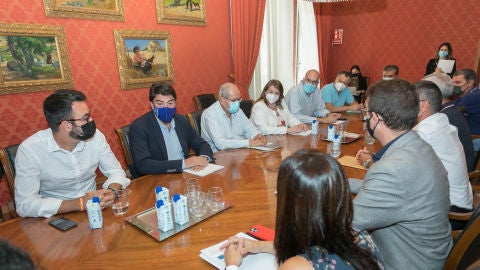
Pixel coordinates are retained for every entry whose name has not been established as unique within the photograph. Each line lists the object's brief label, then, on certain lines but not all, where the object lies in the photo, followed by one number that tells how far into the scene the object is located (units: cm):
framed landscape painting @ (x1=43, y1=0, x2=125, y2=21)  327
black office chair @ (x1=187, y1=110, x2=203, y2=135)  312
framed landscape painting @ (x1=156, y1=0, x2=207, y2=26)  422
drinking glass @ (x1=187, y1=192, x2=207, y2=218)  155
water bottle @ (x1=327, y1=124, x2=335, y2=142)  278
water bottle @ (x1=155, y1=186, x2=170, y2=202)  156
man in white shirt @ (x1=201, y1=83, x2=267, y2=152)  283
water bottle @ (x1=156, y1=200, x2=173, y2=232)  138
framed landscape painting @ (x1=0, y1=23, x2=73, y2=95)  304
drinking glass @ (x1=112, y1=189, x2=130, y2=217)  159
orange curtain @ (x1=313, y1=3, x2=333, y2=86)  665
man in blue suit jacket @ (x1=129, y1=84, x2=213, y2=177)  221
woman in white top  354
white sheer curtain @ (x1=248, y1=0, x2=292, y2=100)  566
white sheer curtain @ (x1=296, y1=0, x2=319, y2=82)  646
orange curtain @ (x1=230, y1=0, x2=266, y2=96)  509
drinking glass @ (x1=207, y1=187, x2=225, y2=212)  155
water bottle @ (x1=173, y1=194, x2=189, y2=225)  144
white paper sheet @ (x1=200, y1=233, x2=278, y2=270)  118
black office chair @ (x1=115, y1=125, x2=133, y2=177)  245
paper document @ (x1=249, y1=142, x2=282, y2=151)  267
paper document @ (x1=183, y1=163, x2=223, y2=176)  213
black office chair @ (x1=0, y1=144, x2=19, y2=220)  185
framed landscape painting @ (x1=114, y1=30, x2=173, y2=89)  391
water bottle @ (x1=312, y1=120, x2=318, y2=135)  319
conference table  122
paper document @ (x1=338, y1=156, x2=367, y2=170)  220
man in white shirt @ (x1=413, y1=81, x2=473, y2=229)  191
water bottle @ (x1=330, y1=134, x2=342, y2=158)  248
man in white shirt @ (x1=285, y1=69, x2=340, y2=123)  418
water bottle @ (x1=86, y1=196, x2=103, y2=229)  140
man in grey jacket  126
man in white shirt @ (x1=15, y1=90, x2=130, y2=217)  162
